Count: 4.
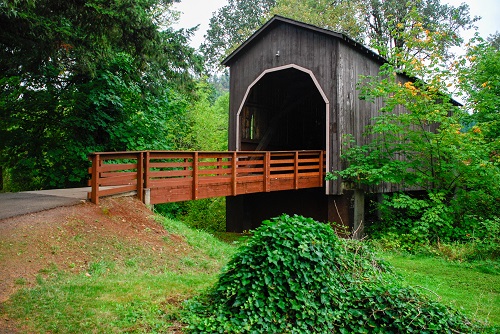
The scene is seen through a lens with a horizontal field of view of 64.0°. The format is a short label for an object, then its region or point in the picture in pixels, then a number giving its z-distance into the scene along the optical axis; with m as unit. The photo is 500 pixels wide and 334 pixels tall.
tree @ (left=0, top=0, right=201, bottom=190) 9.52
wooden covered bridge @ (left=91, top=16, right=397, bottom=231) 8.91
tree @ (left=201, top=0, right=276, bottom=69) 31.45
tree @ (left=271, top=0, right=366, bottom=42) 24.55
